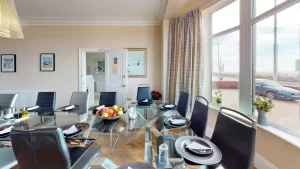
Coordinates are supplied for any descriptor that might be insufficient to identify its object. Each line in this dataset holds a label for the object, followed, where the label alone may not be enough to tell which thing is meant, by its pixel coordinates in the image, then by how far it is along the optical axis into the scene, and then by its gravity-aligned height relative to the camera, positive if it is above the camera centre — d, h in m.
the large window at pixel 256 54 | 1.88 +0.46
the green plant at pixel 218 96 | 3.12 -0.28
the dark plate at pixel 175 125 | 1.83 -0.50
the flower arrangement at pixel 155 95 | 4.25 -0.33
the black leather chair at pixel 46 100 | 2.91 -0.32
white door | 4.43 +0.30
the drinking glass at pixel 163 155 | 1.11 -0.52
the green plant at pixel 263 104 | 2.04 -0.29
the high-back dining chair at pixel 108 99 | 3.10 -0.32
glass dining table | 1.29 -0.60
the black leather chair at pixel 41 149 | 1.02 -0.45
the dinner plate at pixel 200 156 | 1.02 -0.51
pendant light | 1.70 +0.76
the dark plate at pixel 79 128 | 1.50 -0.48
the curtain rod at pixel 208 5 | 3.06 +1.63
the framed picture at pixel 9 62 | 4.55 +0.64
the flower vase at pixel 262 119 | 2.10 -0.50
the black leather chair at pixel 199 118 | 1.76 -0.43
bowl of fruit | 2.07 -0.41
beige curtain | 3.36 +0.61
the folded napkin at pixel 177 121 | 1.88 -0.47
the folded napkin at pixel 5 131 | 1.54 -0.48
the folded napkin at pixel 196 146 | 1.15 -0.48
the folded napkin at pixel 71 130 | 1.53 -0.48
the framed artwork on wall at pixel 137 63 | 4.59 +0.61
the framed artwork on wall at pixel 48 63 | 4.56 +0.61
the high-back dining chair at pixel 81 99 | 2.88 -0.30
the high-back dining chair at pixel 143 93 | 3.79 -0.24
